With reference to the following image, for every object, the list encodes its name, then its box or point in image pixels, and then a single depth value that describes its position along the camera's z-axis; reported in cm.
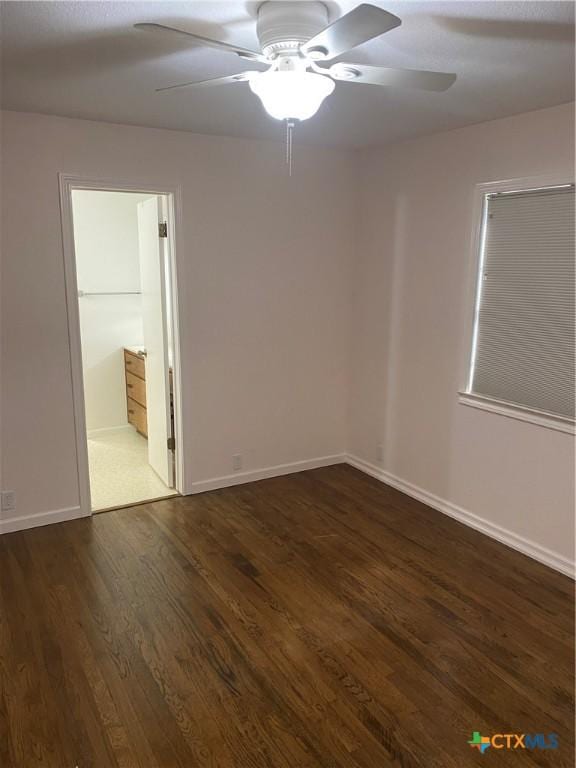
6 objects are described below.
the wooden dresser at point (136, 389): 521
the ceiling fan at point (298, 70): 174
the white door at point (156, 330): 393
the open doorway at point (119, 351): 427
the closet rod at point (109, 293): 531
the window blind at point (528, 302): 294
